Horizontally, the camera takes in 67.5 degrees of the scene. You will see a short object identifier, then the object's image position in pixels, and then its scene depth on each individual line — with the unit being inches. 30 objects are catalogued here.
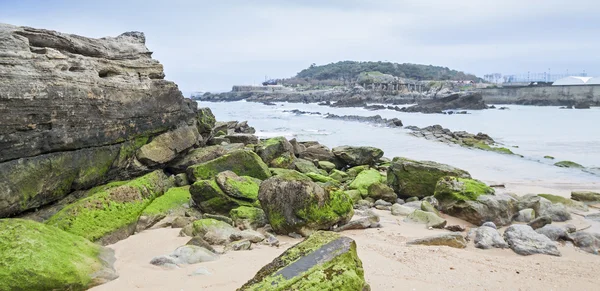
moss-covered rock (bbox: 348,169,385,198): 393.4
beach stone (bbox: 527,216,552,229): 296.2
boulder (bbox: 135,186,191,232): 276.2
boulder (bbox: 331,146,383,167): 535.2
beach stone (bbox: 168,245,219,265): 207.3
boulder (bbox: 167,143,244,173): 386.9
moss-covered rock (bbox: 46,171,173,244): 244.4
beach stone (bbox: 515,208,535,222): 313.4
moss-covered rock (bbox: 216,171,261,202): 311.4
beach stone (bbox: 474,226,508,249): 245.4
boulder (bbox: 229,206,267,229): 275.1
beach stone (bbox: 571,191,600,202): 397.1
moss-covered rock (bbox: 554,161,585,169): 629.3
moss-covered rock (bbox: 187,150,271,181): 358.9
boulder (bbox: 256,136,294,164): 448.1
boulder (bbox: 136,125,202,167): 356.5
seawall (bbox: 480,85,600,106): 2422.5
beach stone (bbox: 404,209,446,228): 295.2
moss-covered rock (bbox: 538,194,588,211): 372.0
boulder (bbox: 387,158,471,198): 394.9
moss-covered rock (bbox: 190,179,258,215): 305.0
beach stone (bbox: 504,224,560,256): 235.6
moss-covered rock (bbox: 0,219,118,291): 167.2
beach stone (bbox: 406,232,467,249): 242.7
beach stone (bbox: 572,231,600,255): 247.4
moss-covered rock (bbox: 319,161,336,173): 500.8
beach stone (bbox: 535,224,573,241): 264.2
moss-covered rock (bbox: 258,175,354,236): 261.3
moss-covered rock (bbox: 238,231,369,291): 134.3
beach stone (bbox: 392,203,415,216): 331.9
